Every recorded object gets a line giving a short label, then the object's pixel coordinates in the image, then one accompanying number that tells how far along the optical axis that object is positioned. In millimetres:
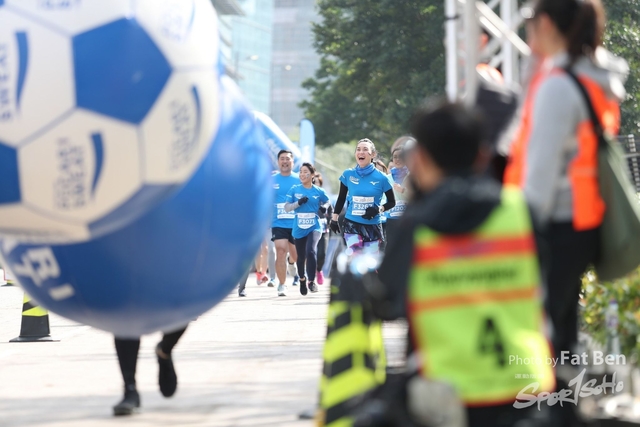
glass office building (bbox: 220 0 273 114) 133750
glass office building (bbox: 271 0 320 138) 162000
